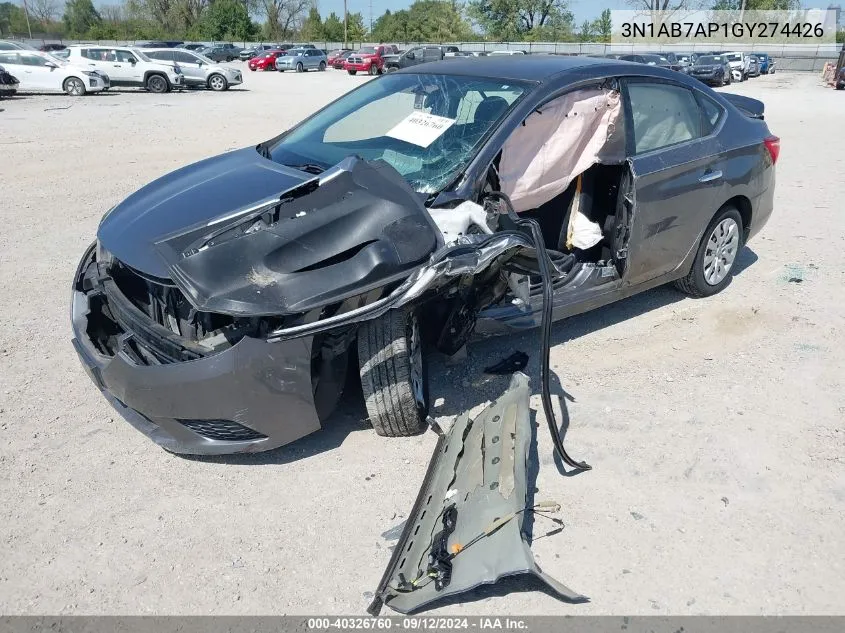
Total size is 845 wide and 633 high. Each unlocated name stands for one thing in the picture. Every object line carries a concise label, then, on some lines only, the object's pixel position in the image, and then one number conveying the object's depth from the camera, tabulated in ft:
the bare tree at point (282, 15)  249.96
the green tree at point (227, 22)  202.90
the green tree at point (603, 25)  228.47
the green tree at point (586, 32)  223.30
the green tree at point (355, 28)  243.81
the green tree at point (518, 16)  232.94
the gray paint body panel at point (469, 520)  8.05
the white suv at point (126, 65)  76.69
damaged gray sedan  9.48
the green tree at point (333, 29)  240.44
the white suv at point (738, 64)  106.11
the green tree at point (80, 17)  242.58
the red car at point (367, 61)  115.75
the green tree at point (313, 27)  239.44
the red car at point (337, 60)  128.16
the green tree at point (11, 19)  244.22
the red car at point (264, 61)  127.13
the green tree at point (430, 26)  242.58
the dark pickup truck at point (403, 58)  107.14
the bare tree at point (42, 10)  266.26
